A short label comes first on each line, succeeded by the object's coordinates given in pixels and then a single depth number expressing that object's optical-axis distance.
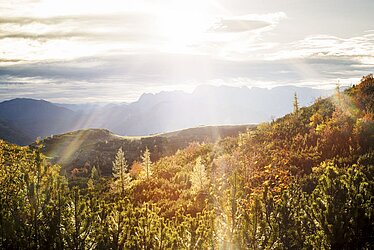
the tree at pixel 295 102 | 68.93
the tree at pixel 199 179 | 32.12
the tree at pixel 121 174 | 38.31
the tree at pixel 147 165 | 44.73
